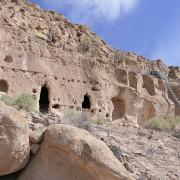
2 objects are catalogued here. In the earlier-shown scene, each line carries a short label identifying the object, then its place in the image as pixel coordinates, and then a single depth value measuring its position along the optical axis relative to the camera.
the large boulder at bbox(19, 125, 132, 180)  3.83
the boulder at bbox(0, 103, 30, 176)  3.84
